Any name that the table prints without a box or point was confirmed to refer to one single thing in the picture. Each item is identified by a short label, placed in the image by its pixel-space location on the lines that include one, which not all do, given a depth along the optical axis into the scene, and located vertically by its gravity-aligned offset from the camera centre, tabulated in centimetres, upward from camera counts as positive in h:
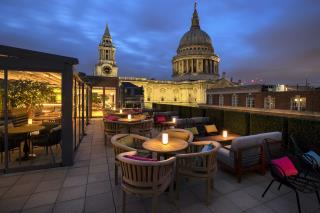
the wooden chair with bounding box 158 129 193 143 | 527 -96
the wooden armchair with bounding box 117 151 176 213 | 296 -132
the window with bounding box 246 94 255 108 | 3102 +54
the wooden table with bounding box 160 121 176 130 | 1032 -127
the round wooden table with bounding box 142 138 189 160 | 390 -104
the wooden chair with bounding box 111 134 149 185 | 395 -102
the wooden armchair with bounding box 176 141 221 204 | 362 -138
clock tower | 5134 +1396
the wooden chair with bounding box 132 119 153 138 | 813 -117
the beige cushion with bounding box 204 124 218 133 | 803 -115
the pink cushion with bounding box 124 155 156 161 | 318 -101
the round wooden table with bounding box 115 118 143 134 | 779 -84
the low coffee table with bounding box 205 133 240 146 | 644 -134
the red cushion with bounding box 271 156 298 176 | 394 -144
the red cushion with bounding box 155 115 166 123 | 1155 -104
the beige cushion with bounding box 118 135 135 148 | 459 -103
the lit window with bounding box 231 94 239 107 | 3400 +79
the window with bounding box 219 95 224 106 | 3841 +88
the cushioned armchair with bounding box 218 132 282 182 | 455 -145
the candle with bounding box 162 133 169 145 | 439 -91
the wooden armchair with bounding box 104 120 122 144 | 767 -111
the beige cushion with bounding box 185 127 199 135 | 744 -115
